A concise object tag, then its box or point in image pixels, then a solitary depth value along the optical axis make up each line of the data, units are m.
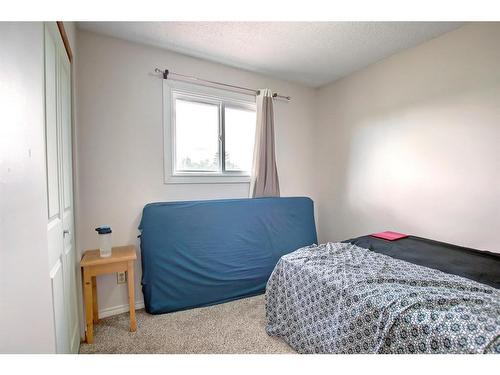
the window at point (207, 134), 2.34
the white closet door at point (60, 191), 1.10
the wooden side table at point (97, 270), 1.68
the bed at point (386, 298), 0.94
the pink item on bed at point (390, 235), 2.09
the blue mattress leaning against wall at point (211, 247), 2.06
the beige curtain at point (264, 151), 2.72
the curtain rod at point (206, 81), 2.22
